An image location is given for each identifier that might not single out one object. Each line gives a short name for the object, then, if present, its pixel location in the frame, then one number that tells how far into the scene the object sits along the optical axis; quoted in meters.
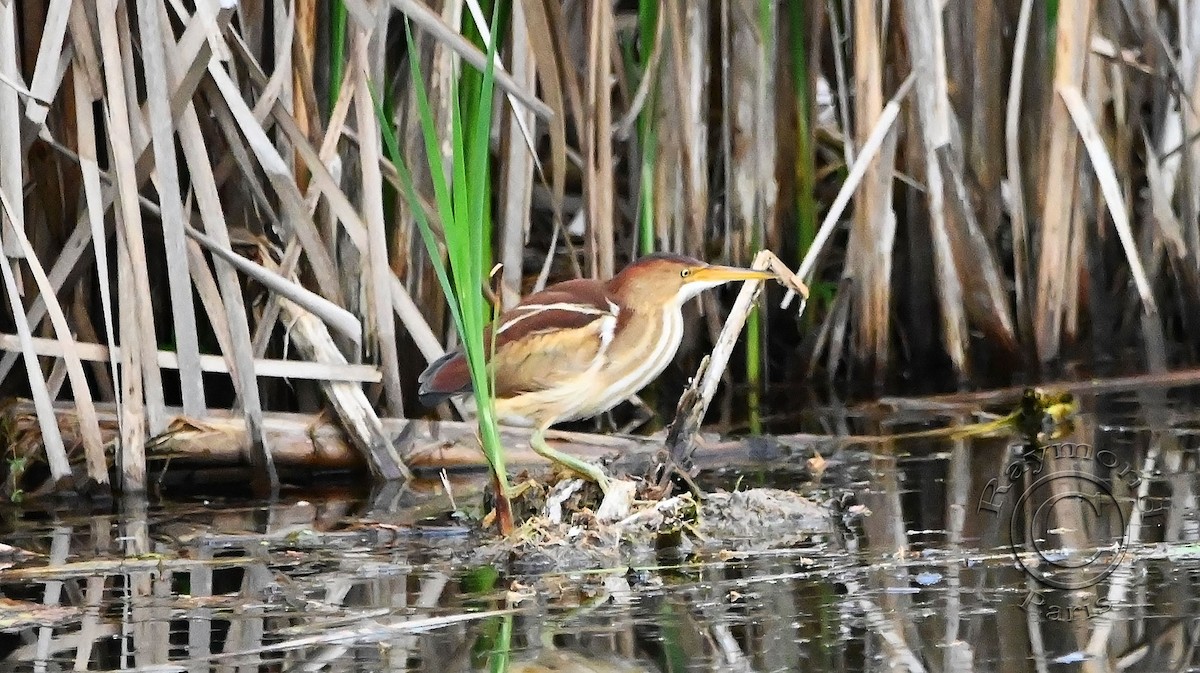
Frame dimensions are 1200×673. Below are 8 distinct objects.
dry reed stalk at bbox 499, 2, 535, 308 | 10.08
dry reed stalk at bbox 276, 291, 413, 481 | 9.29
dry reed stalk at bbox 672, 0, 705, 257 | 10.80
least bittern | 8.16
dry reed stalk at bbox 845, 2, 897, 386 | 10.65
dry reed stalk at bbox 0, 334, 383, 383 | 9.11
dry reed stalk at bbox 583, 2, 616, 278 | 10.23
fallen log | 9.16
